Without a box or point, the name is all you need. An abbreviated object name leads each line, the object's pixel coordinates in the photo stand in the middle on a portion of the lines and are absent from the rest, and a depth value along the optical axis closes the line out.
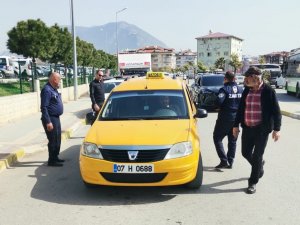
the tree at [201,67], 109.44
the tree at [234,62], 93.22
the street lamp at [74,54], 22.44
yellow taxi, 5.15
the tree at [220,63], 109.81
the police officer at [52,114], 7.06
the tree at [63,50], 26.80
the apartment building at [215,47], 147.38
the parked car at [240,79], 34.42
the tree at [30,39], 21.62
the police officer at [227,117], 6.84
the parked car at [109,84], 15.27
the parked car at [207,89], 16.67
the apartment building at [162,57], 167.75
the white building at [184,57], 192.62
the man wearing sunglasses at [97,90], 10.35
